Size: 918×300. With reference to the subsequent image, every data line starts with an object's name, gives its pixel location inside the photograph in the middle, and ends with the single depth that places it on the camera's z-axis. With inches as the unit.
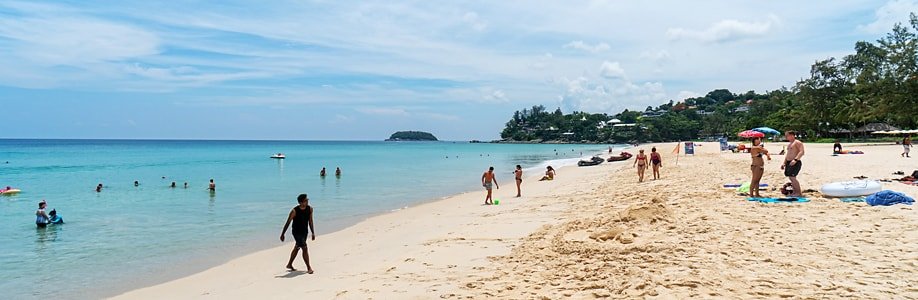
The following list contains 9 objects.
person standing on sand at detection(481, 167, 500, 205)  675.4
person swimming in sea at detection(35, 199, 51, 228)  600.4
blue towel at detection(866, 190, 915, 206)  370.9
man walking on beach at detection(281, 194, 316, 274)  329.1
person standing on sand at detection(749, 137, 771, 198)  462.4
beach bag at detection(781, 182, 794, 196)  457.8
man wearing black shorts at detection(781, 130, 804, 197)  441.7
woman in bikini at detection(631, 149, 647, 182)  793.6
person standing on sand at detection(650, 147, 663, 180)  807.7
